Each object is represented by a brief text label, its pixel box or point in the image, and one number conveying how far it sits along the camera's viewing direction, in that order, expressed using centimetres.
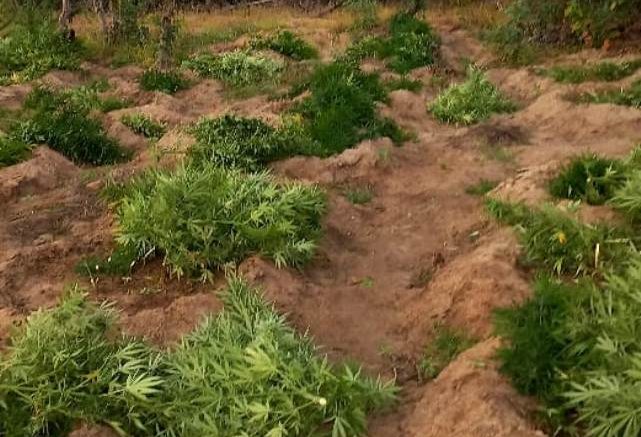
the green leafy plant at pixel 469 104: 798
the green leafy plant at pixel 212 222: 513
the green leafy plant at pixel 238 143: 660
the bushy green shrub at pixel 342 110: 737
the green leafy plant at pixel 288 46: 999
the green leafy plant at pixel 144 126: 773
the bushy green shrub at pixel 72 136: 726
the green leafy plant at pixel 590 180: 540
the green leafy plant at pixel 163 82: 901
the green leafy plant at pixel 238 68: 932
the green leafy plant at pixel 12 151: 693
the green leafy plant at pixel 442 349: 432
